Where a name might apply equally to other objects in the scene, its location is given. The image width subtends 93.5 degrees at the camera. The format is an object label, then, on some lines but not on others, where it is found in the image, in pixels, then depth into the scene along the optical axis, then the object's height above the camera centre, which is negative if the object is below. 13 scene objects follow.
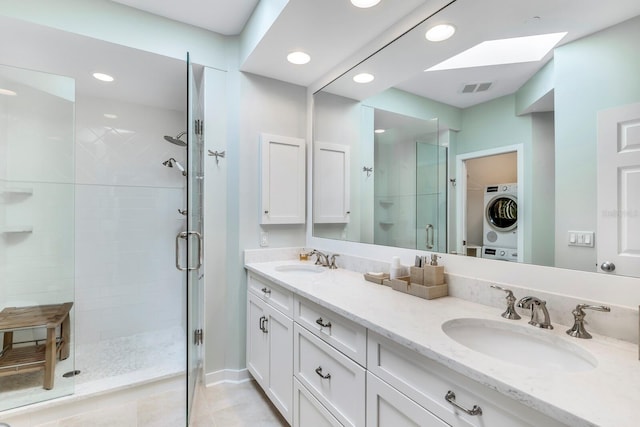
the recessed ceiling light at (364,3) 1.52 +1.08
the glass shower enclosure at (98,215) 2.00 -0.02
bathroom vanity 0.68 -0.45
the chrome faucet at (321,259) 2.27 -0.34
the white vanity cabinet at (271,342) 1.68 -0.81
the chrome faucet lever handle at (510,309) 1.13 -0.36
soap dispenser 1.42 -0.29
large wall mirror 0.98 +0.34
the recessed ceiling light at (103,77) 2.35 +1.09
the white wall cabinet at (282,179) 2.36 +0.28
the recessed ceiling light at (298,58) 2.06 +1.09
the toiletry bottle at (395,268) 1.64 -0.30
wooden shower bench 1.99 -0.94
